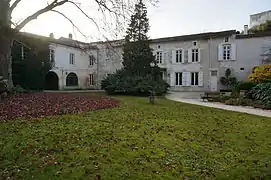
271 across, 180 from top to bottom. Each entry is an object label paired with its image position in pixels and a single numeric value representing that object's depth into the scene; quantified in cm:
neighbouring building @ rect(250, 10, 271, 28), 2288
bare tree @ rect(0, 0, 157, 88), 788
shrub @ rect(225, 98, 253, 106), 1107
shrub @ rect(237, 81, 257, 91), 1300
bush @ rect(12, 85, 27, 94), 1264
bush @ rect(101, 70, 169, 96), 1542
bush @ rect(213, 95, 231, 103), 1247
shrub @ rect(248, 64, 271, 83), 1376
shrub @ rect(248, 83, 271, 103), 1079
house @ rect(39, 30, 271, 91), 1854
